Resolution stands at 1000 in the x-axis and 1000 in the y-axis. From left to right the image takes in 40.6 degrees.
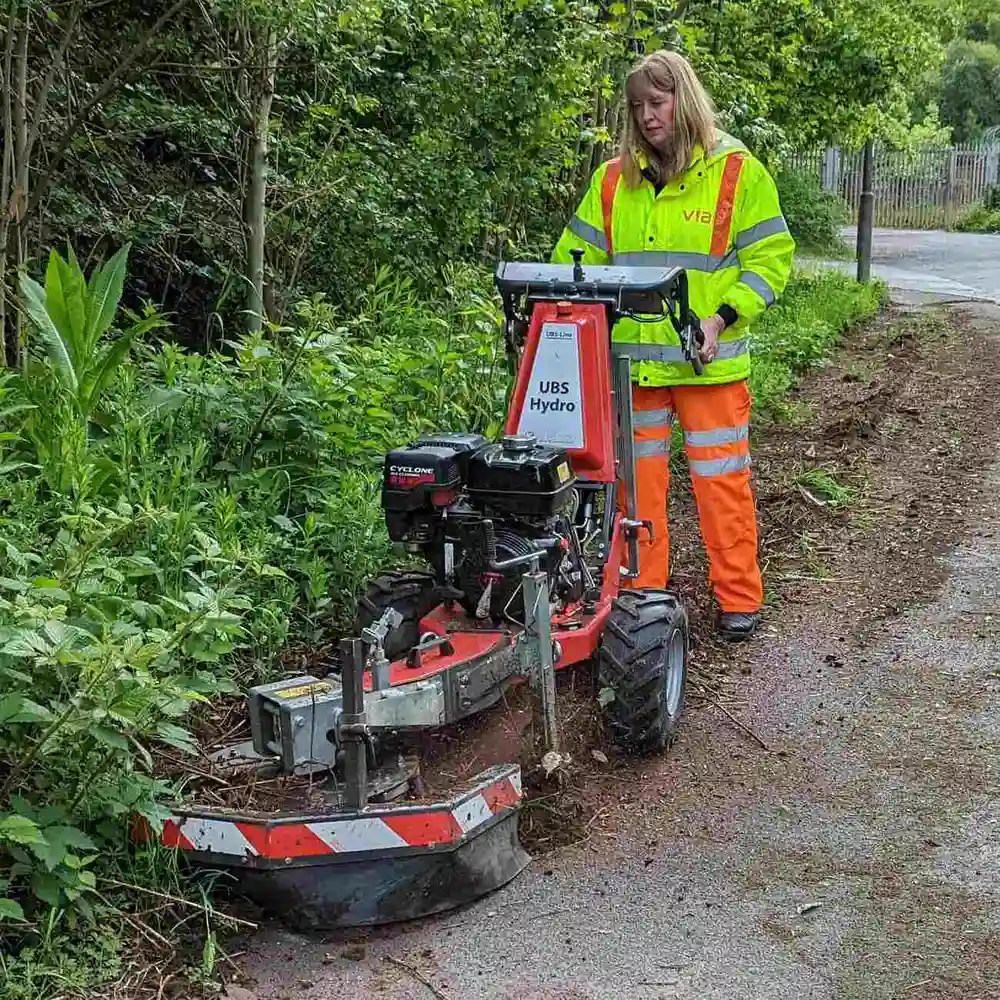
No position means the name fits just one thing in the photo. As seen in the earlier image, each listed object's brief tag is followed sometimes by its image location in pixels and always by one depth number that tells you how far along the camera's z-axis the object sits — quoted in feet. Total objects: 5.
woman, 16.84
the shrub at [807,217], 72.13
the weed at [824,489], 24.48
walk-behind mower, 11.19
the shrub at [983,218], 103.55
